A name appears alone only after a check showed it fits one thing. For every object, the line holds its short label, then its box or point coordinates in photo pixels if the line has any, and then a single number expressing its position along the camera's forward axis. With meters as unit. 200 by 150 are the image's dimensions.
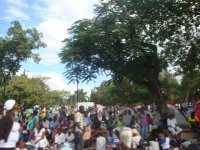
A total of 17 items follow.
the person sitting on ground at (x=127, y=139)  5.96
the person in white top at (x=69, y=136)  7.66
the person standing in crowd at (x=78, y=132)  6.37
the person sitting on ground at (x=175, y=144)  7.02
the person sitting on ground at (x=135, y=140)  6.19
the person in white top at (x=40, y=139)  6.74
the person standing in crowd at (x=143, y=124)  9.02
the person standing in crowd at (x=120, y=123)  8.78
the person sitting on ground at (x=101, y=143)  6.75
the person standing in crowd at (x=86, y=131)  7.77
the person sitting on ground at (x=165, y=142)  6.68
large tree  9.58
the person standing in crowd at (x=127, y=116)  12.46
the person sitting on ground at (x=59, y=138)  7.90
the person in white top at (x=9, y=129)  2.93
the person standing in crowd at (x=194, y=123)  8.72
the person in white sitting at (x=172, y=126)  7.98
